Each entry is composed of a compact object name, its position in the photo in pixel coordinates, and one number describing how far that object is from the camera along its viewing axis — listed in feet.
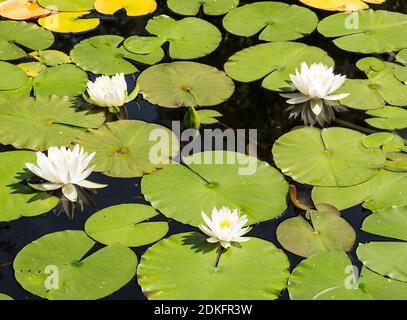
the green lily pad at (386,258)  8.72
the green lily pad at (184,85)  12.26
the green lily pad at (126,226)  9.24
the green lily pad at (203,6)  15.15
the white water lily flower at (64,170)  9.98
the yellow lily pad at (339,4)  15.11
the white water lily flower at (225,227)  8.94
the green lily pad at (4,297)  8.39
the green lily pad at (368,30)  13.88
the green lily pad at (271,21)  14.34
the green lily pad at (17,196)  9.78
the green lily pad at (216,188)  9.76
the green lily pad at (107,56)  13.20
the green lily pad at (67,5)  15.12
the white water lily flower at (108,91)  11.77
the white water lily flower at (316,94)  11.98
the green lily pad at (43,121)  11.14
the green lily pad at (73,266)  8.45
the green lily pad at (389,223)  9.39
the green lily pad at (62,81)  12.44
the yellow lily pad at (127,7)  15.11
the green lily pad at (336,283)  8.41
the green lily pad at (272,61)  12.91
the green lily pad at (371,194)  9.96
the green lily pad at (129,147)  10.53
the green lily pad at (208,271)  8.38
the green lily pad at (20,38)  13.67
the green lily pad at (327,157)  10.42
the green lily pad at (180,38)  13.74
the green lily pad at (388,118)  11.60
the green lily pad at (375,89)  12.26
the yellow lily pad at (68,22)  14.51
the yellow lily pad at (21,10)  14.90
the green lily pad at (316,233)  9.14
